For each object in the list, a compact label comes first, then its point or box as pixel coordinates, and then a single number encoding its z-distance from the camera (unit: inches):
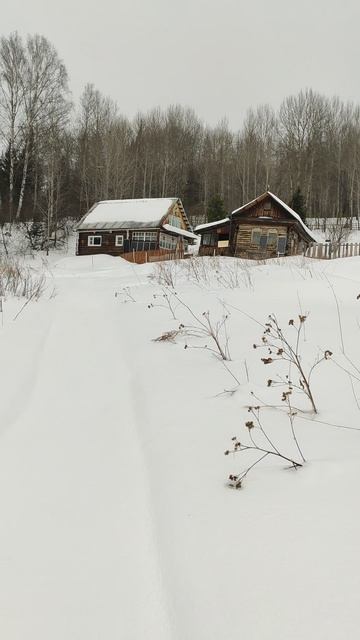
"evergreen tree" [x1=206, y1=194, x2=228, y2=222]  1364.4
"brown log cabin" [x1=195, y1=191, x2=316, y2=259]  1057.5
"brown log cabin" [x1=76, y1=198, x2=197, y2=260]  1181.1
